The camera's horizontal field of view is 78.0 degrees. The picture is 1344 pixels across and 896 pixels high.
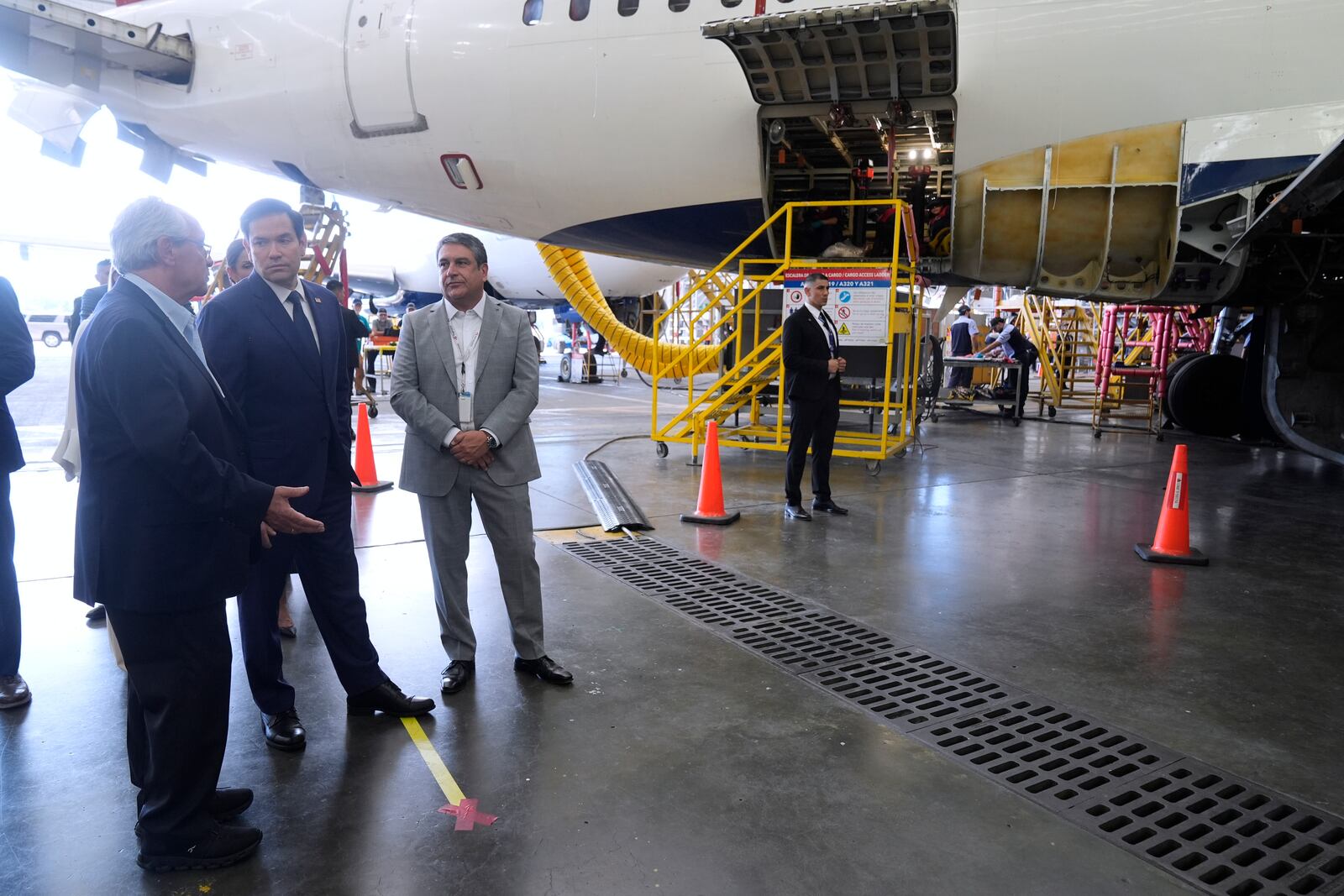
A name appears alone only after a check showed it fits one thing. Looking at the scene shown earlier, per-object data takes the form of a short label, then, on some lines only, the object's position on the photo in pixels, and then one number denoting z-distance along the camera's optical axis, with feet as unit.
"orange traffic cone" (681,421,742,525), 19.42
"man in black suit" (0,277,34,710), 9.87
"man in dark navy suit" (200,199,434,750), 8.93
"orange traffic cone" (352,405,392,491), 22.31
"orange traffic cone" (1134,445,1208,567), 16.63
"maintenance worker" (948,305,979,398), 57.47
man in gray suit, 10.53
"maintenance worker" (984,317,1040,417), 44.45
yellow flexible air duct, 45.19
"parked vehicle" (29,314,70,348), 111.04
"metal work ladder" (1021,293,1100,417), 52.54
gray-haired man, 6.59
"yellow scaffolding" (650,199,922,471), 24.97
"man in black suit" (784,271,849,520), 19.84
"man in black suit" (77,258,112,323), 14.19
